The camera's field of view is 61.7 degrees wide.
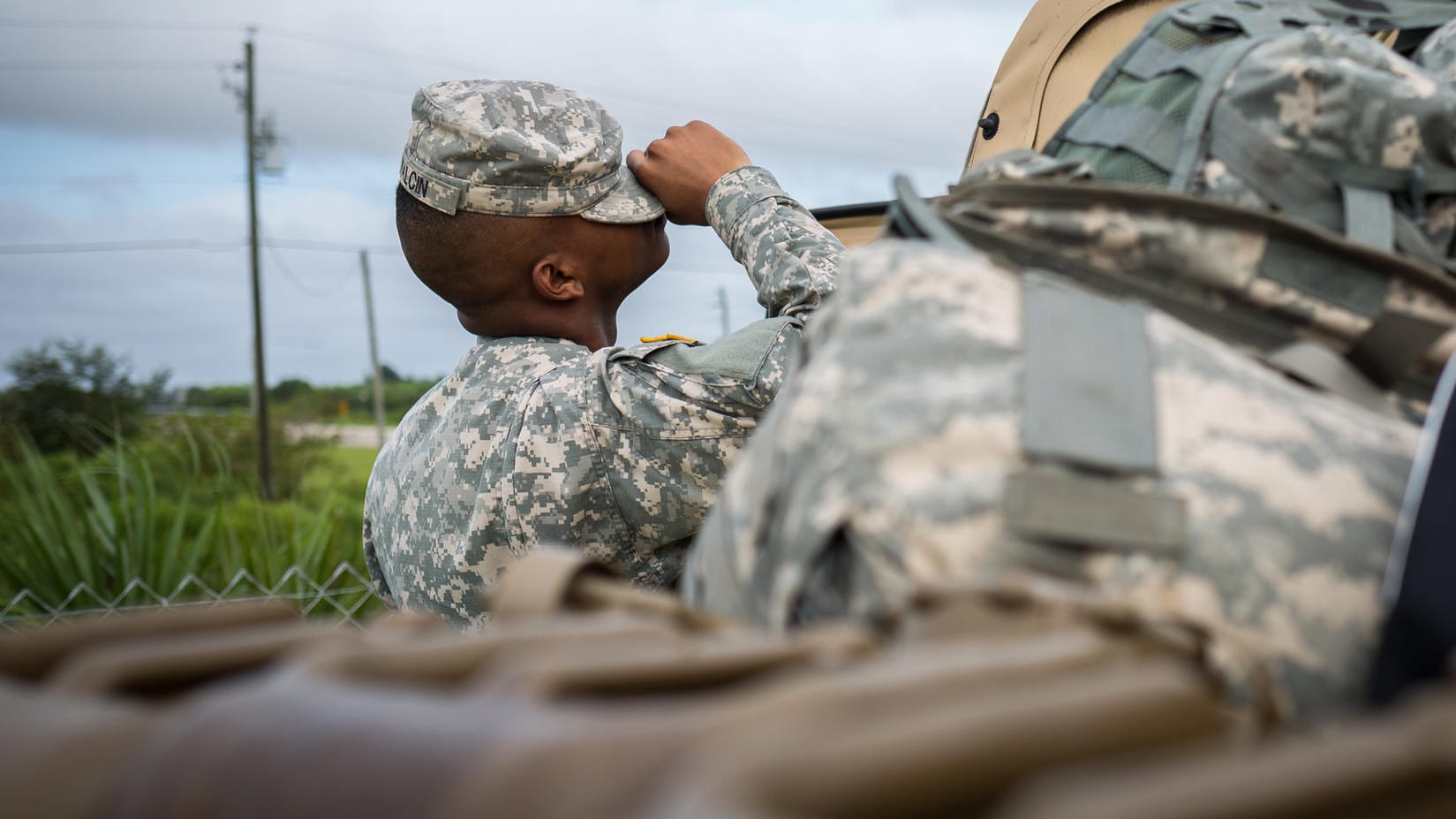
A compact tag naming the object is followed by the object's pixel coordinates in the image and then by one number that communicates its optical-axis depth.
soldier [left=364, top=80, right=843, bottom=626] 2.33
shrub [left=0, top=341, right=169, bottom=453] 11.32
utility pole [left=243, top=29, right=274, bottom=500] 16.03
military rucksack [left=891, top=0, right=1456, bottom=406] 1.19
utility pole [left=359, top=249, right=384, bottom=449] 27.53
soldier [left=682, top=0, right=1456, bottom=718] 0.89
